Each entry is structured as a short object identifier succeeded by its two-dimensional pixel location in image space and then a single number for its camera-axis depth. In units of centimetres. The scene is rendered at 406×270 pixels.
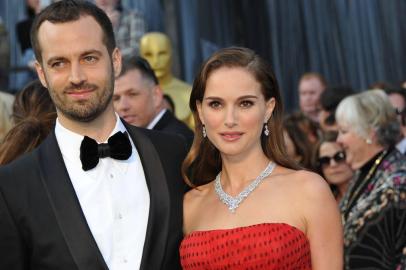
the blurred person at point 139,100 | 893
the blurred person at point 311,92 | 1283
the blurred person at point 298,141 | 1098
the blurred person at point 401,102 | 1054
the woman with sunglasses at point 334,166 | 1033
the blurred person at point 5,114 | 836
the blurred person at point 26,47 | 1260
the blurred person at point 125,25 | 1212
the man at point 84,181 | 548
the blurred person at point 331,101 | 1147
